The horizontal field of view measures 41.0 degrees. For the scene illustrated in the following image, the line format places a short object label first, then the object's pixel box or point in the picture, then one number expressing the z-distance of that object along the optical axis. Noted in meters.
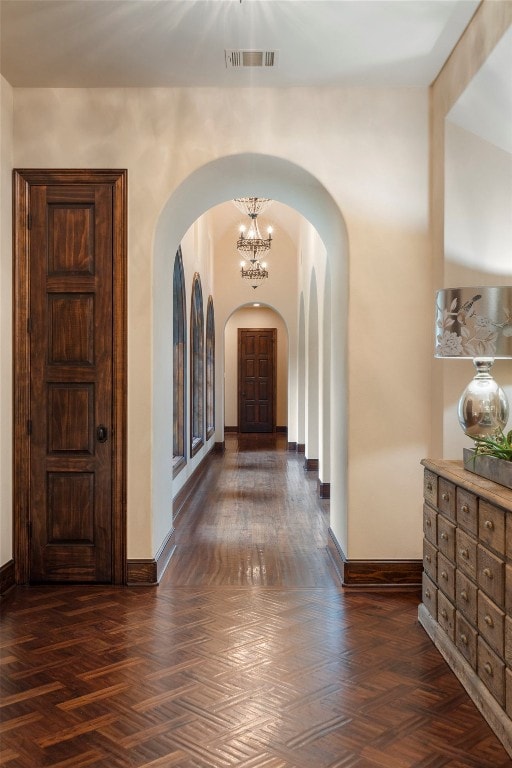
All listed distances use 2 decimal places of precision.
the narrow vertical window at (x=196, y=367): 10.45
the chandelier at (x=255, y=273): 13.36
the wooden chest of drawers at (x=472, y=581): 2.88
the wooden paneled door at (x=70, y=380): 5.00
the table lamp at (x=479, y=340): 3.61
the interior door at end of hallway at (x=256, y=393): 19.73
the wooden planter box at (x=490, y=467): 3.11
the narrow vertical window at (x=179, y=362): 8.47
